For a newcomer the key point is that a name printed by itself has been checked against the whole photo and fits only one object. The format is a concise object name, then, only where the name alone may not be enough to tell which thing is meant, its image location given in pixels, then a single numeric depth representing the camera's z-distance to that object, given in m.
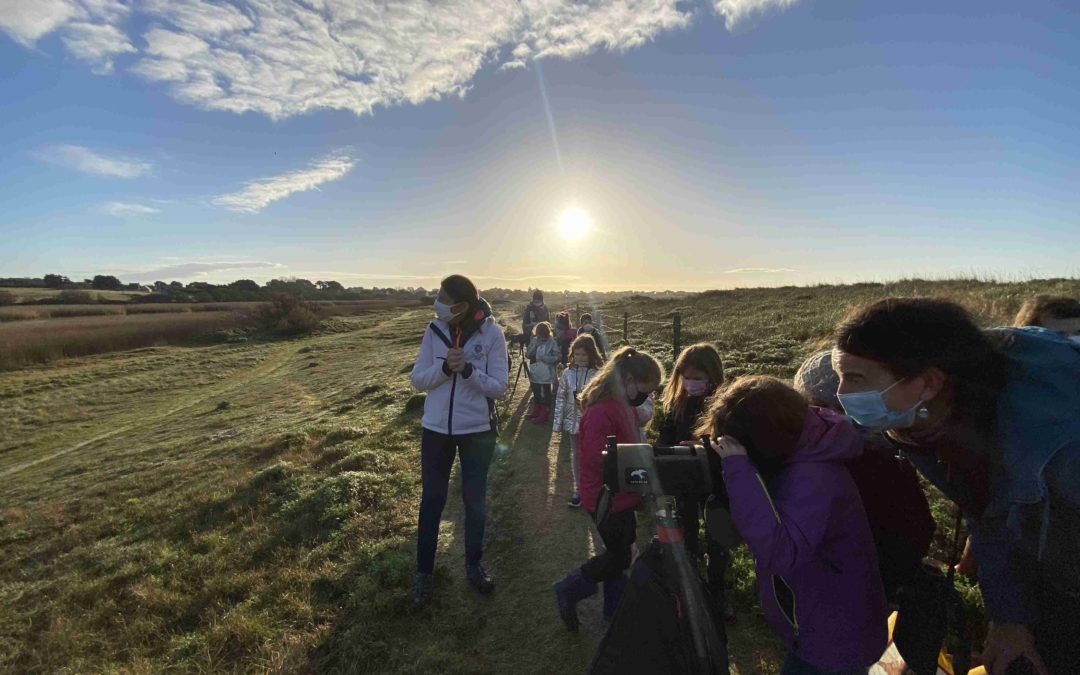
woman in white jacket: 3.56
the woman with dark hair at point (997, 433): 1.39
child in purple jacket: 1.64
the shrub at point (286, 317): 39.97
